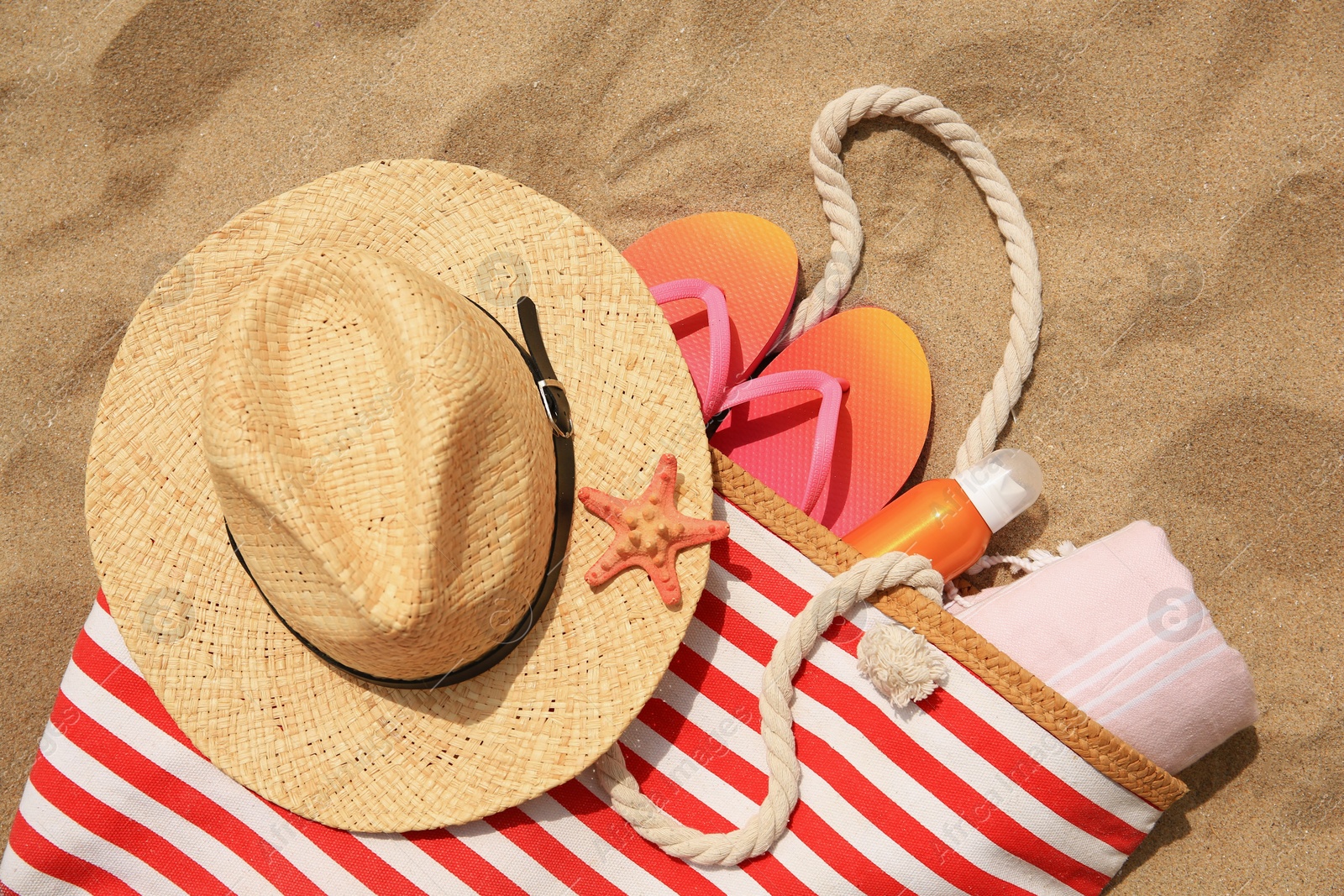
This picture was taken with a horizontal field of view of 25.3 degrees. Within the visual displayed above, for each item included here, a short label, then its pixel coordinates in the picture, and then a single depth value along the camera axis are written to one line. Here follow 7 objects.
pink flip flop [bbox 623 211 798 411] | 1.62
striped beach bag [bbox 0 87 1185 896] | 1.49
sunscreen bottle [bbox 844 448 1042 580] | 1.54
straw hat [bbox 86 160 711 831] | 1.38
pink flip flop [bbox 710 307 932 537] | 1.59
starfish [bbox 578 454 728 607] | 1.44
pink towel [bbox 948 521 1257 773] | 1.50
